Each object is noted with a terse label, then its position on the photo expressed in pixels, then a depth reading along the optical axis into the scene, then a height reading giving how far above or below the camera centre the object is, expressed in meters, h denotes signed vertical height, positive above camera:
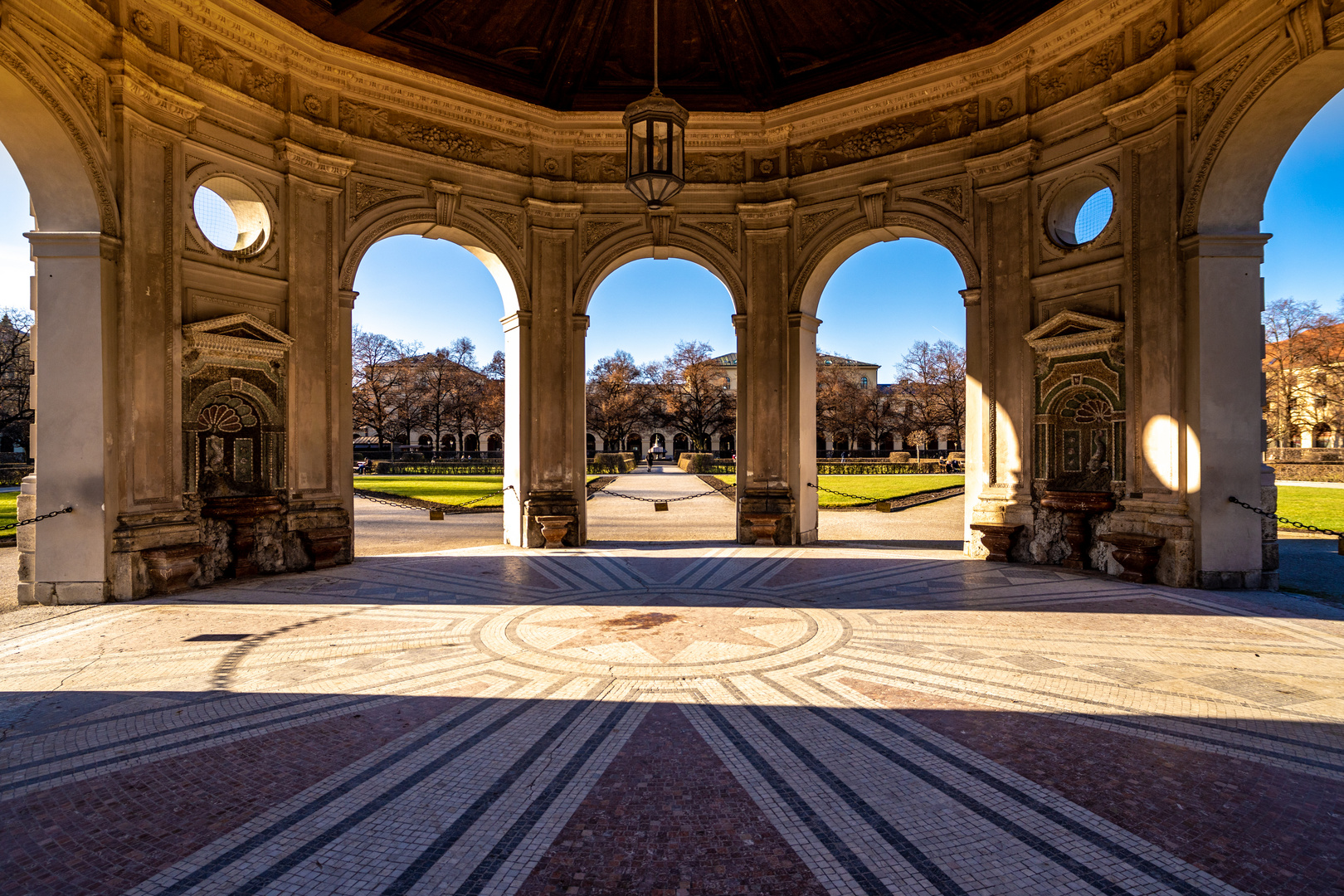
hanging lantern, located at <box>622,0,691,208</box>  8.24 +4.00
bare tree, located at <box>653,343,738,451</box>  56.06 +4.70
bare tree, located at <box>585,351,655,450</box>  63.28 +5.03
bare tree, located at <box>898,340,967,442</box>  53.97 +5.60
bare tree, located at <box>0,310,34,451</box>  34.06 +4.96
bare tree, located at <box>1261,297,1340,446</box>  44.09 +5.97
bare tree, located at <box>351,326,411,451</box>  50.84 +6.16
